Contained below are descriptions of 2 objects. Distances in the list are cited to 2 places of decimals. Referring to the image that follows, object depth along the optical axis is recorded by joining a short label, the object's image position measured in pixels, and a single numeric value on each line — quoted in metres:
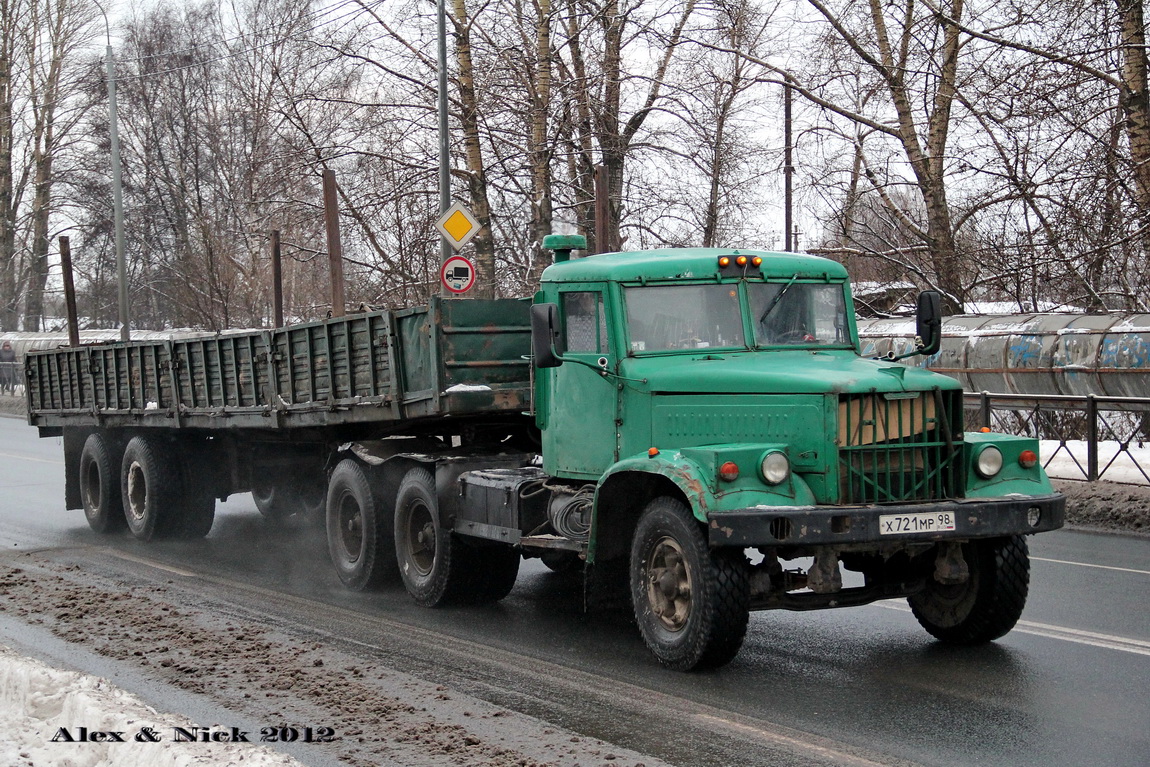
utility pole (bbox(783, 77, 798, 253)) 24.45
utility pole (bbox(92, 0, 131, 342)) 29.33
